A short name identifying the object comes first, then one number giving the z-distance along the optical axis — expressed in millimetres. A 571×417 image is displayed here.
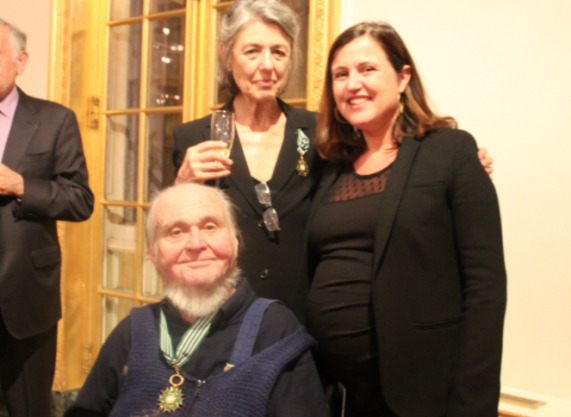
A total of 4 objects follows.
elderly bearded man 1338
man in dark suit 2166
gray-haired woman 1727
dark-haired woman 1291
